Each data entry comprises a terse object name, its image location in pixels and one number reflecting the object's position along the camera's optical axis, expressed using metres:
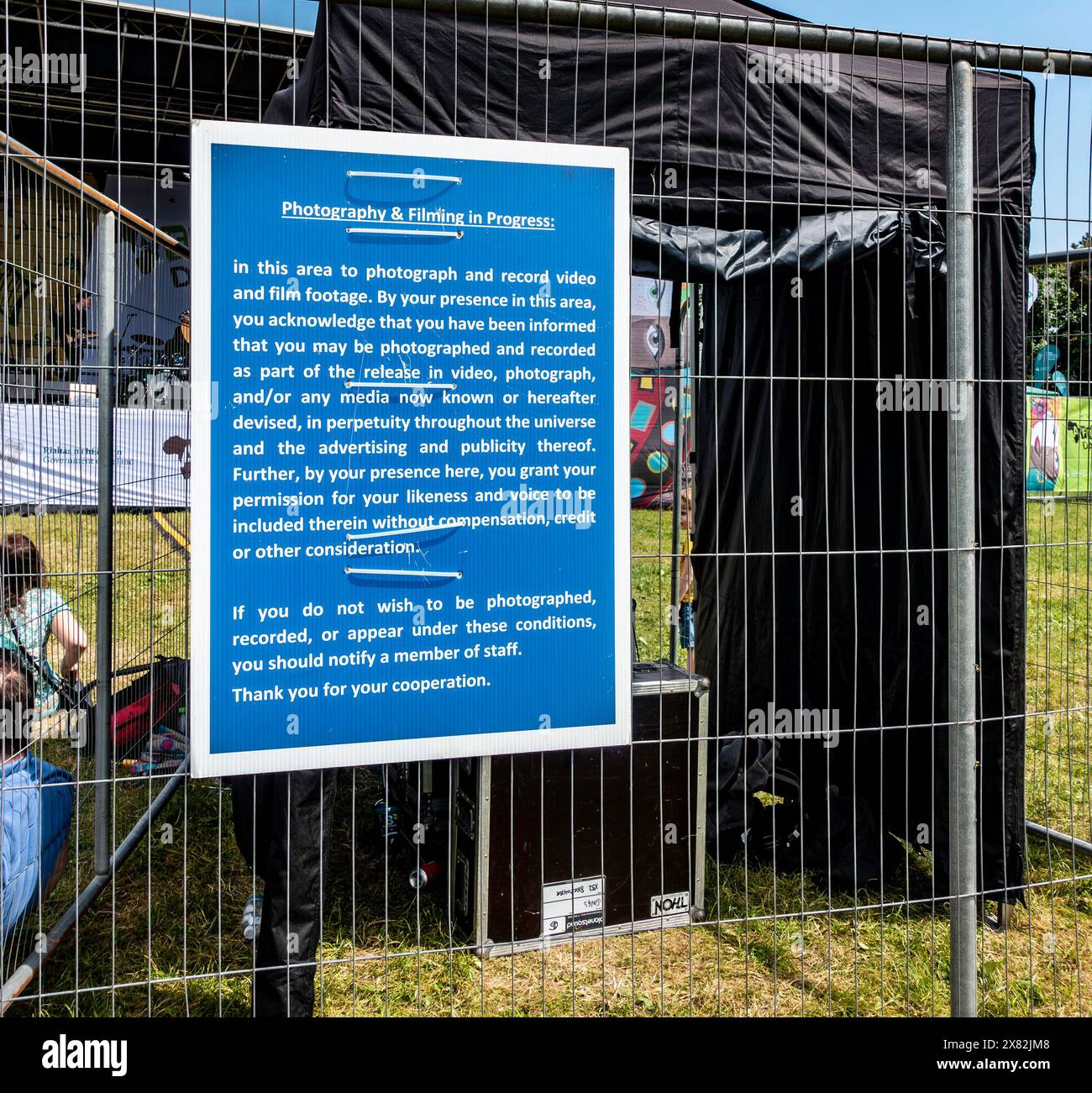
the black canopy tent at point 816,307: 2.81
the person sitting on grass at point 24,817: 2.62
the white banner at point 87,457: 3.40
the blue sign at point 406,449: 2.11
